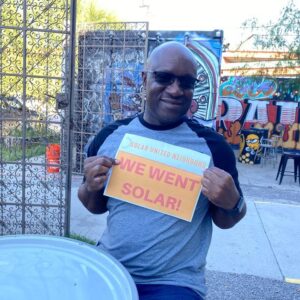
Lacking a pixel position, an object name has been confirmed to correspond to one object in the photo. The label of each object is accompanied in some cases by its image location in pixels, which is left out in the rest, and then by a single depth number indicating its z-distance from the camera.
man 1.68
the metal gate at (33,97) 3.87
